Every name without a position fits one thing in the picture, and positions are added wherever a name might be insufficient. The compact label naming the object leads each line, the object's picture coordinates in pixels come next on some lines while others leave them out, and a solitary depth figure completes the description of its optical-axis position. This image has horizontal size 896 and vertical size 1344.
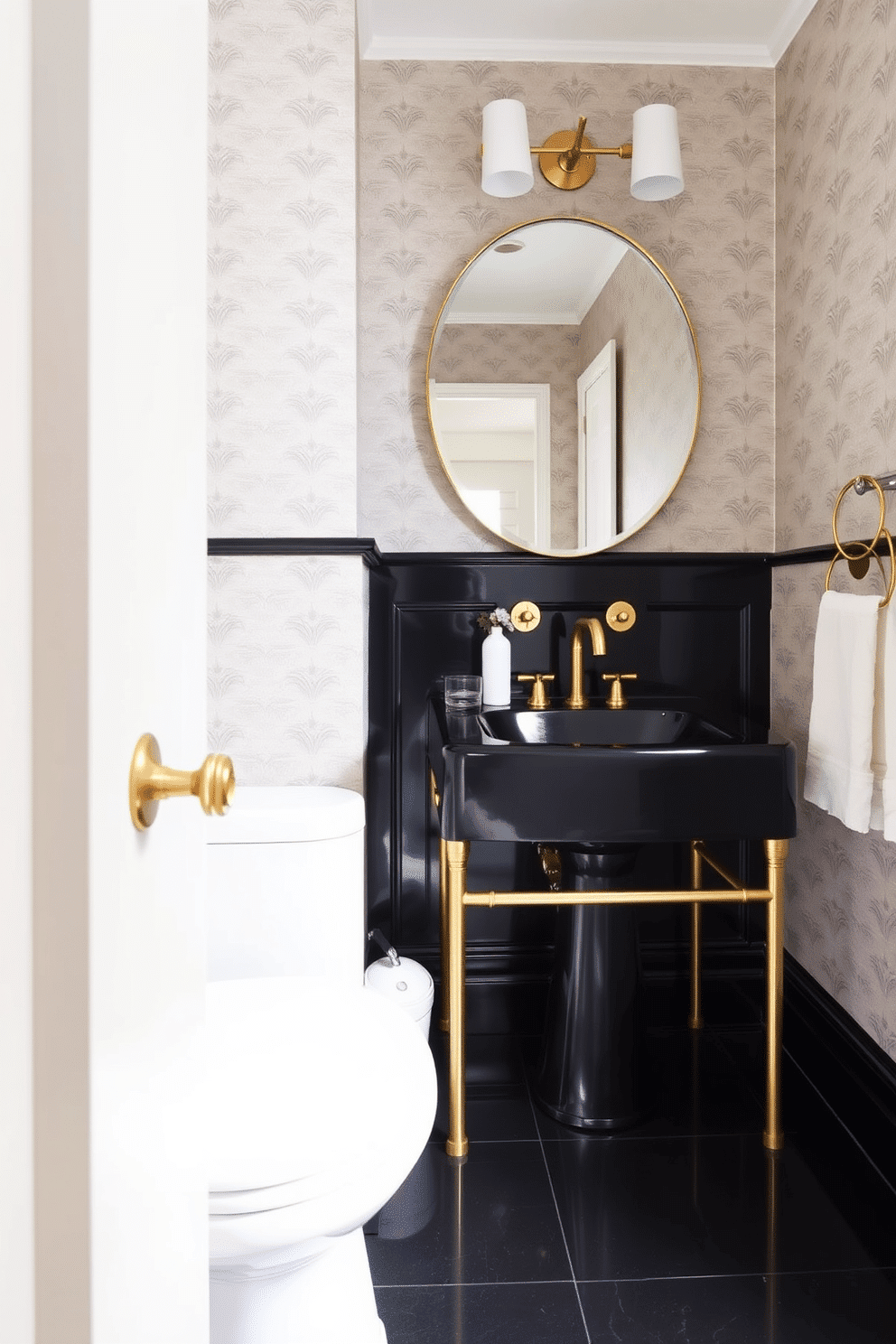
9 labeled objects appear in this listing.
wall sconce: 2.01
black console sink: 1.56
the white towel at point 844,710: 1.56
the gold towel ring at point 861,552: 1.55
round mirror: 2.15
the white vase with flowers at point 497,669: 2.05
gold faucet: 2.06
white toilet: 0.99
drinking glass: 1.92
